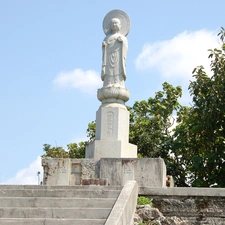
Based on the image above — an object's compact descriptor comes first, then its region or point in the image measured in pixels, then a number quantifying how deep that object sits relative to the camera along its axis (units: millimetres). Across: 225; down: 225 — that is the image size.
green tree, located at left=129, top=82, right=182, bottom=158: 22281
